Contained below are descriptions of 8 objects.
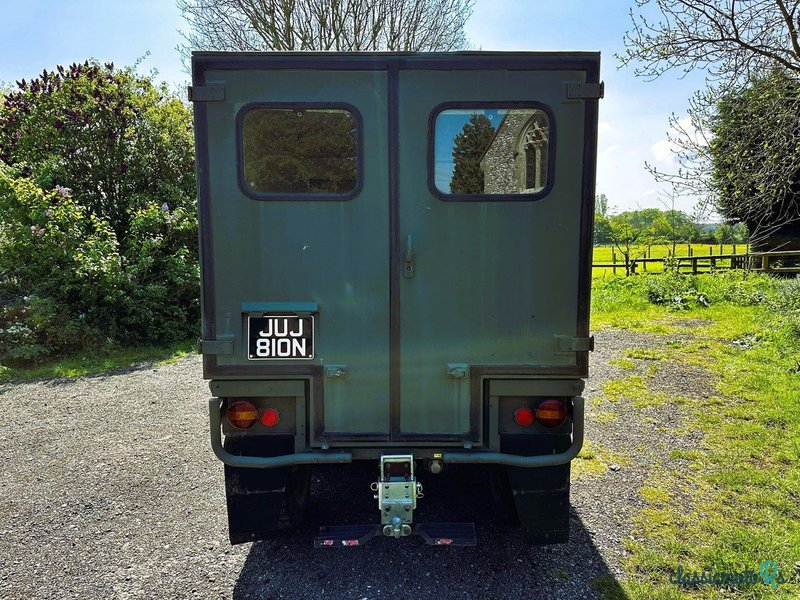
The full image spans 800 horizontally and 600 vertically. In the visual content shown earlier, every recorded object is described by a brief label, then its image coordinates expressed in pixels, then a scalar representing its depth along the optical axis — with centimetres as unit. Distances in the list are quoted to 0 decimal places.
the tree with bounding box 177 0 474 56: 1403
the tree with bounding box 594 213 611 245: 3512
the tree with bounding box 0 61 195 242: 1005
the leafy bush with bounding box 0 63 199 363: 859
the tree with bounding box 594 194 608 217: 3512
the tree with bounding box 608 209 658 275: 3180
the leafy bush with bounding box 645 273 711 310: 1273
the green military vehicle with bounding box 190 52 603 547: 281
